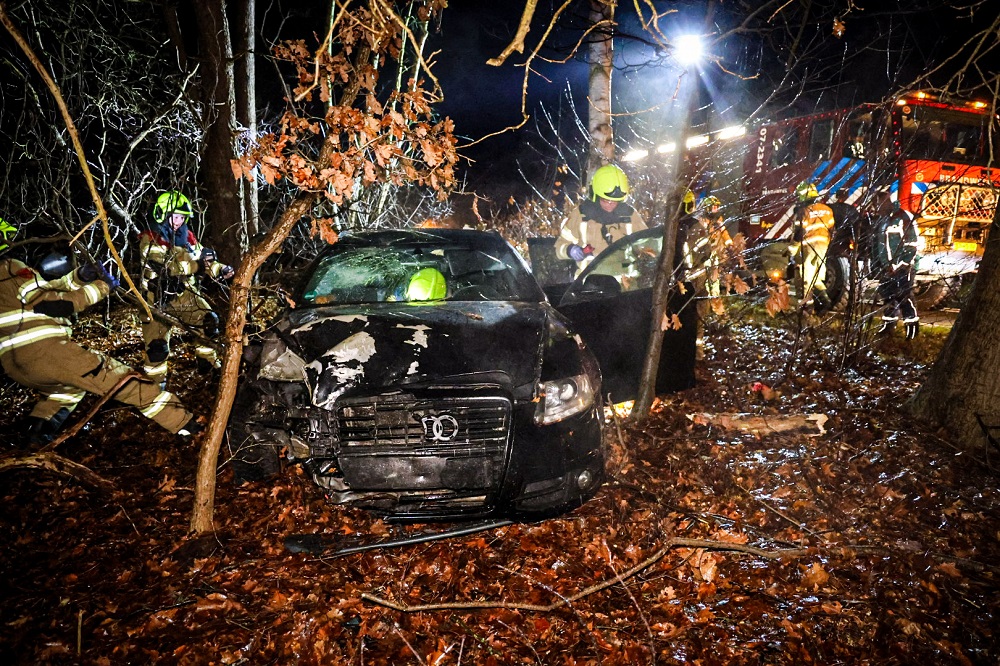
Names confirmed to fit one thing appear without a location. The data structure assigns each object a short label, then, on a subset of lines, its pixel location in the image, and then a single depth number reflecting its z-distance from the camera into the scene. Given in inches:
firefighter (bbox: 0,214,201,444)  147.8
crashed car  108.4
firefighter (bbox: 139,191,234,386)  219.5
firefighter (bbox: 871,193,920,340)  230.4
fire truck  309.4
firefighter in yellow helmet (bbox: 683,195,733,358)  173.0
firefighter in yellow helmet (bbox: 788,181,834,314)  254.7
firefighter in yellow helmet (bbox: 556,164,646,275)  252.8
